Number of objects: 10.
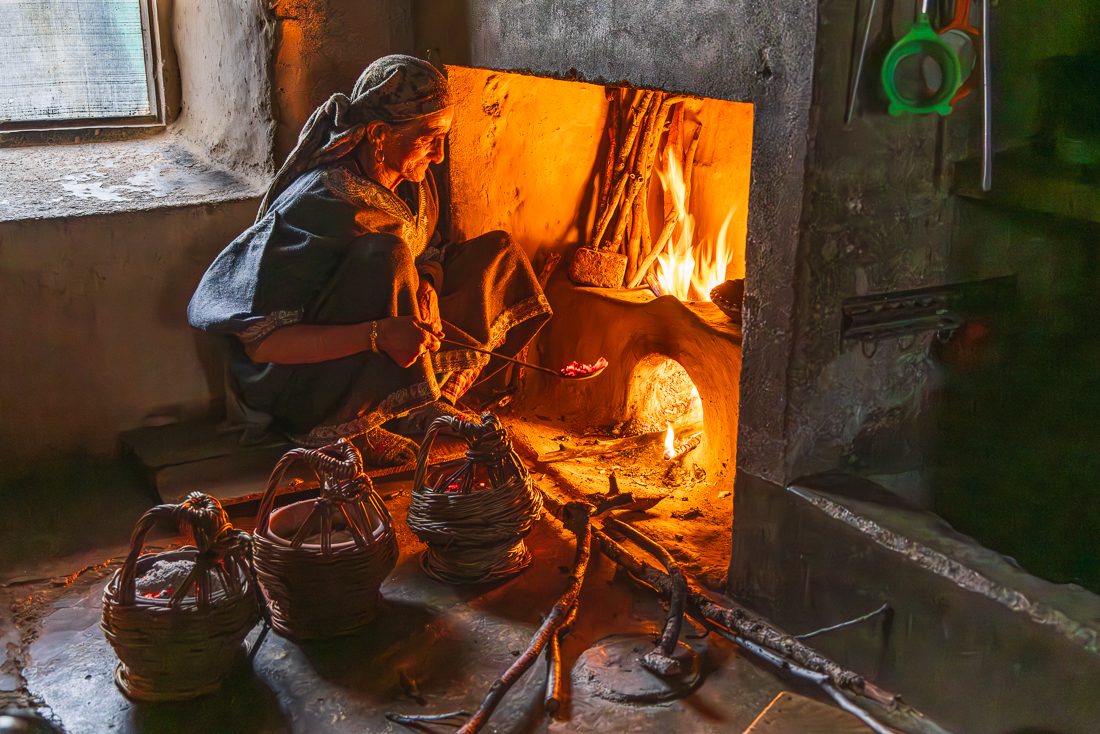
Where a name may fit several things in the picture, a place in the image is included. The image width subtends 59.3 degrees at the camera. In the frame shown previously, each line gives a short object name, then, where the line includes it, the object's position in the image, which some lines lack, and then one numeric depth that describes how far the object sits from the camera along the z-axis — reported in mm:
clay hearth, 3387
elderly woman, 3162
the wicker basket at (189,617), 2256
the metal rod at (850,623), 2367
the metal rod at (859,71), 2186
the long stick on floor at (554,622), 2316
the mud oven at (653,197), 2453
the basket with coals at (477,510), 2775
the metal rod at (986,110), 2164
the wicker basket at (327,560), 2525
